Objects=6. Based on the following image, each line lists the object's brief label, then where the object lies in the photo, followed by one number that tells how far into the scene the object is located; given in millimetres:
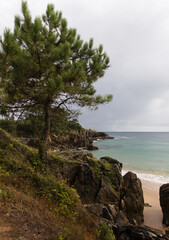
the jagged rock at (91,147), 51500
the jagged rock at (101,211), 6550
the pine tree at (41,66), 6344
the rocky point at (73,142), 50156
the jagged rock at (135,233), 5617
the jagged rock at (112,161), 12177
